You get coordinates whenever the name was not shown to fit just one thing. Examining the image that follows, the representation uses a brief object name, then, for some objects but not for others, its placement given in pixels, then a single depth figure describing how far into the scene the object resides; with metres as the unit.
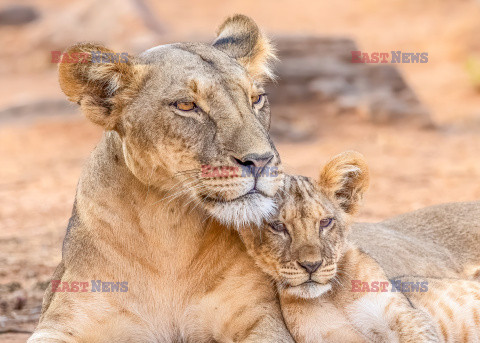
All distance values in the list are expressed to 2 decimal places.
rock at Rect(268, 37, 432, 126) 28.45
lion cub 8.18
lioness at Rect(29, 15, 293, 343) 7.94
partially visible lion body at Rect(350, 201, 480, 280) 10.80
